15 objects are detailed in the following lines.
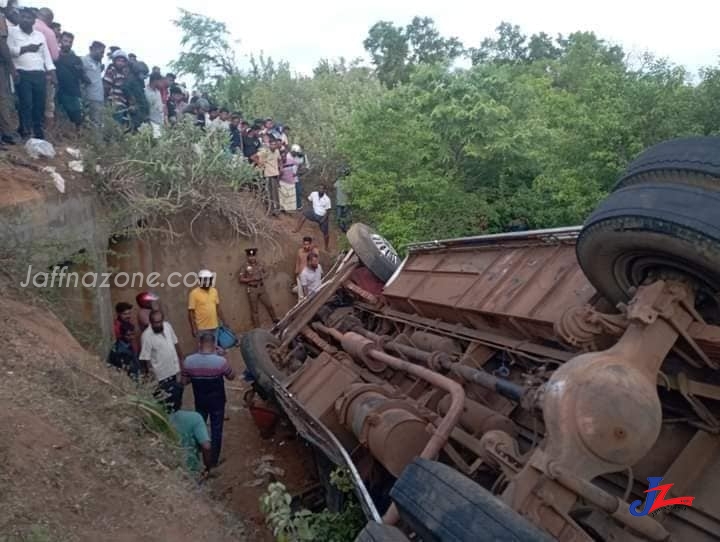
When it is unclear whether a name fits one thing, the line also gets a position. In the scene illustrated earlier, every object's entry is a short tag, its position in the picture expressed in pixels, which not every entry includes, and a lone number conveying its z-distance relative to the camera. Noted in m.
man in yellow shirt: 8.72
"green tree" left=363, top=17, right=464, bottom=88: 29.43
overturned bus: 2.50
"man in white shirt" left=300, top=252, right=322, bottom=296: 10.67
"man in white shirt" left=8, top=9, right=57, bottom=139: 8.15
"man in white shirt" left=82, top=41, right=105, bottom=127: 9.76
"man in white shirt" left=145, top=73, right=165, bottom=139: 11.12
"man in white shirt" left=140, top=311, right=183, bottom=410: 6.80
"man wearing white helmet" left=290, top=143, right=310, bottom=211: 13.31
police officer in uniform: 10.91
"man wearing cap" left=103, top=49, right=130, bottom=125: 10.52
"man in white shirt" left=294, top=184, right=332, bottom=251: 12.64
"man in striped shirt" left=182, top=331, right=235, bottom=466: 6.33
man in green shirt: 5.99
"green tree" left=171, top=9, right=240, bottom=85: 23.56
